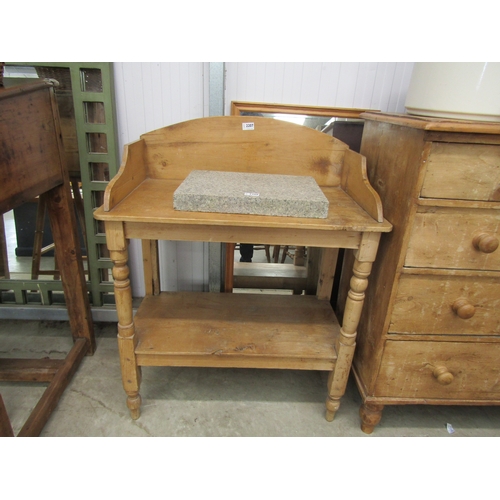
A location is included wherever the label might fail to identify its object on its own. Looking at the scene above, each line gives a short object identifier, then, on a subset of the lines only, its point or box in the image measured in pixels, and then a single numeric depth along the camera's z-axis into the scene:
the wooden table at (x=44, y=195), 1.09
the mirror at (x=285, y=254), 1.56
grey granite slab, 1.08
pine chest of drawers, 0.99
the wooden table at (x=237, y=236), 1.08
